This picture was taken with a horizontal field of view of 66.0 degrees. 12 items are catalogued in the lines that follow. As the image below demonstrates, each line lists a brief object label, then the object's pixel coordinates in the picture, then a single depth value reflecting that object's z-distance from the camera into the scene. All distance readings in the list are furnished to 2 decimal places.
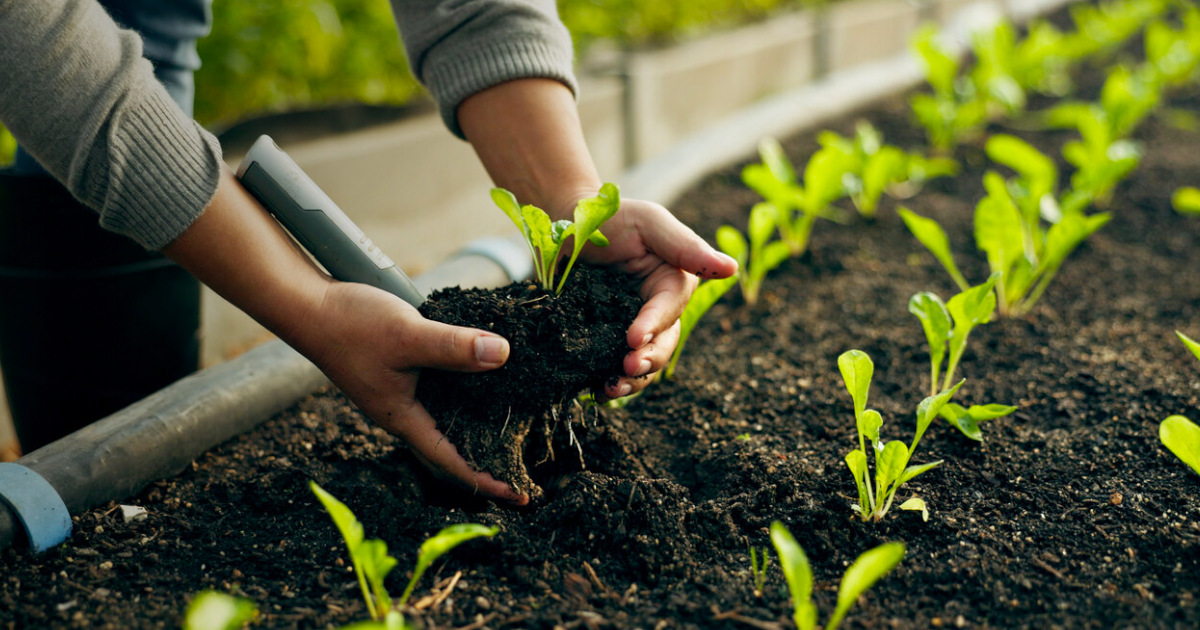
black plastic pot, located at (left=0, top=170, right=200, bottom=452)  1.68
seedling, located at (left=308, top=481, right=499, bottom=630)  0.99
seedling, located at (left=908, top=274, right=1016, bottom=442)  1.46
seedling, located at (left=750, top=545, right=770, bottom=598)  1.14
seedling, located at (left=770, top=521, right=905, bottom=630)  0.95
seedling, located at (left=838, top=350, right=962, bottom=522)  1.23
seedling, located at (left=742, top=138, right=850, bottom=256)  2.15
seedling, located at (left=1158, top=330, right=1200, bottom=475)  1.25
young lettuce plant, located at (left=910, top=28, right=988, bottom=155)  3.04
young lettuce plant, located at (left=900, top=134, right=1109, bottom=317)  1.82
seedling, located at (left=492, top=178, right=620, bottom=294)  1.23
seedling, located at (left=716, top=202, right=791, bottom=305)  1.98
